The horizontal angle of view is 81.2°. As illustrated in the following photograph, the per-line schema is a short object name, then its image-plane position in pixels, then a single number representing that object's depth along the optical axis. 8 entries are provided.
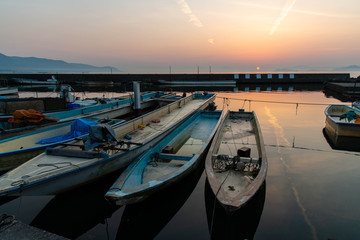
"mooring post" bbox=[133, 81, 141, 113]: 16.57
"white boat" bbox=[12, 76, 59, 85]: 50.04
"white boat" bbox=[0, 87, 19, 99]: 28.50
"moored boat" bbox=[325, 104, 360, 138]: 13.05
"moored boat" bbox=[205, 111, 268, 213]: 5.58
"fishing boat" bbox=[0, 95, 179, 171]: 8.17
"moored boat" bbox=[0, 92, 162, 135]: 11.11
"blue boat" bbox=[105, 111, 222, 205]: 5.83
